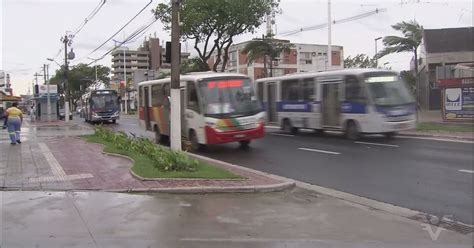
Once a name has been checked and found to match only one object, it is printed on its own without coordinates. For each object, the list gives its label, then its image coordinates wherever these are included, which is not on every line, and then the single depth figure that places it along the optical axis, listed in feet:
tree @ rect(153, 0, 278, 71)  115.55
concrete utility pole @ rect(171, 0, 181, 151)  48.47
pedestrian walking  67.15
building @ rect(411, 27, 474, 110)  142.72
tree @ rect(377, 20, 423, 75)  140.36
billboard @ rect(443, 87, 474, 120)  86.17
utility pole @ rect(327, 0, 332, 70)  108.84
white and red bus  55.88
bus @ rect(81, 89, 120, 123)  152.15
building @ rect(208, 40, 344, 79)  265.75
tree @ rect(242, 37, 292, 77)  154.40
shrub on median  36.86
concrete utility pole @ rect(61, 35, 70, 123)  161.99
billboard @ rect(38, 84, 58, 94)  179.01
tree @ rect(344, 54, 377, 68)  227.90
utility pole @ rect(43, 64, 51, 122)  172.24
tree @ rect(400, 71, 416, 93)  170.21
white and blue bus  64.49
